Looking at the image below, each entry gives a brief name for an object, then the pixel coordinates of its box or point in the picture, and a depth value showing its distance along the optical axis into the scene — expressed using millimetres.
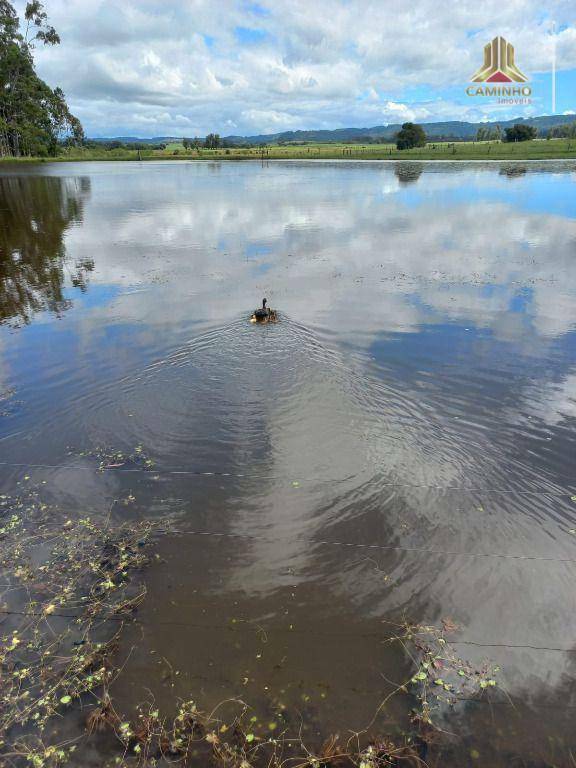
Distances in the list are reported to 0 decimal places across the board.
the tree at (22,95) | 108750
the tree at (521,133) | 148250
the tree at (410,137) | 148250
